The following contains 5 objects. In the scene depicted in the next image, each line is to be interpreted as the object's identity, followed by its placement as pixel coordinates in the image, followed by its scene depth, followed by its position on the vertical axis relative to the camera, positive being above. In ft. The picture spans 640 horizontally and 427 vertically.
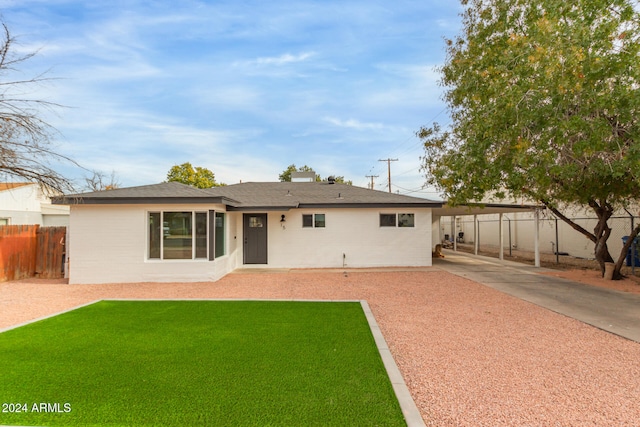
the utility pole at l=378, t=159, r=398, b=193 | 114.21 +20.74
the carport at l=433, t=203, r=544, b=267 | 44.45 +1.91
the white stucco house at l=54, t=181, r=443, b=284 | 34.83 -0.54
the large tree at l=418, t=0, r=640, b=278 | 20.08 +7.73
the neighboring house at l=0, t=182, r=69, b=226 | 57.93 +2.93
